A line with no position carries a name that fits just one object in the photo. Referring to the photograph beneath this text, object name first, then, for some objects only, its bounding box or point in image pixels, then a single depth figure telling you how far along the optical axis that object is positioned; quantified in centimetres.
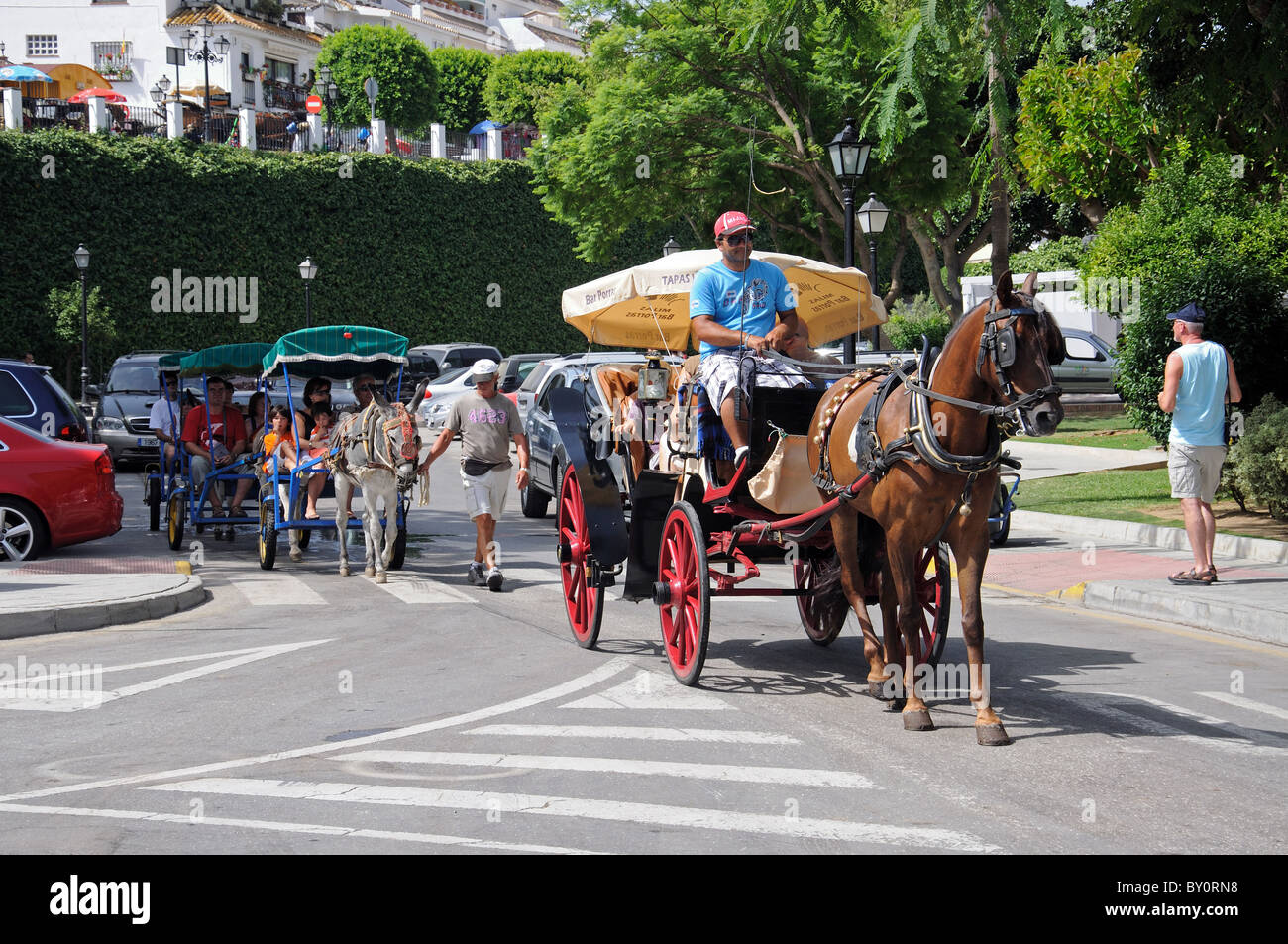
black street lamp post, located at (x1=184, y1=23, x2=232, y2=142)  7206
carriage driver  838
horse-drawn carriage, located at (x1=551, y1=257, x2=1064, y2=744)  705
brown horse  675
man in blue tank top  1202
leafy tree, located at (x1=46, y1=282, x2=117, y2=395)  3722
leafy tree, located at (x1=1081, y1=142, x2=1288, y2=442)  1684
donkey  1341
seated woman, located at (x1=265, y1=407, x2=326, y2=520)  1460
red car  1453
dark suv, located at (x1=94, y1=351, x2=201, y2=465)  2456
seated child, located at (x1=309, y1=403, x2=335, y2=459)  1487
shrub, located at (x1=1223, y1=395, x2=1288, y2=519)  1477
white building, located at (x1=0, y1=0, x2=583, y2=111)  7662
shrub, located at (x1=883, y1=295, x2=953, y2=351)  4672
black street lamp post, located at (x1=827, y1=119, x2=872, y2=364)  1906
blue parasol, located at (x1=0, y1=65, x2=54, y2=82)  5356
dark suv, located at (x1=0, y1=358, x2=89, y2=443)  1691
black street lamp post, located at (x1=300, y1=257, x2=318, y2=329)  3978
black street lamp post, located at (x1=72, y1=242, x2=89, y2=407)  3397
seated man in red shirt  1678
